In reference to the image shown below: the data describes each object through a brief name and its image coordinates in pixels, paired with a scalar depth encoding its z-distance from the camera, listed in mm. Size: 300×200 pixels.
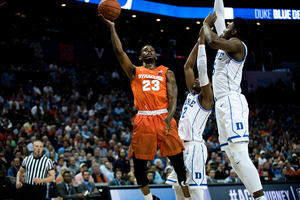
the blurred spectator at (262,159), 13528
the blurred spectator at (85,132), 13438
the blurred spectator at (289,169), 12746
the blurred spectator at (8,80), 15172
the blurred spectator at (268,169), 12283
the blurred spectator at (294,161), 13776
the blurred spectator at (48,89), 15430
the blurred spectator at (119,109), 16312
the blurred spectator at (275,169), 12655
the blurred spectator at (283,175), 11961
